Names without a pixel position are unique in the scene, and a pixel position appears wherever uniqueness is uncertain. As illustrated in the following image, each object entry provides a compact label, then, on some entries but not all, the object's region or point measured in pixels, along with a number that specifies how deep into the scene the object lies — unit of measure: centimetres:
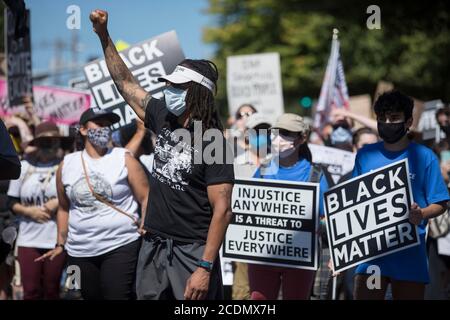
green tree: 2938
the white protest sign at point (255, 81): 1379
